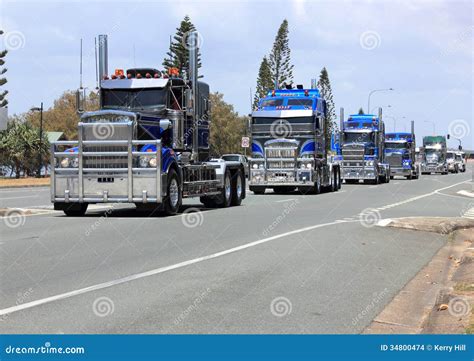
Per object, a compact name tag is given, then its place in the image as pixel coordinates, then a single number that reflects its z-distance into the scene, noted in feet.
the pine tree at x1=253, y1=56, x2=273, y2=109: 275.80
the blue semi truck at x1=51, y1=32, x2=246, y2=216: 58.03
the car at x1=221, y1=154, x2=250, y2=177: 136.89
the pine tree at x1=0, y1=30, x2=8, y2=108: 207.31
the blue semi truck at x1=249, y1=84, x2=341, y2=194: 99.81
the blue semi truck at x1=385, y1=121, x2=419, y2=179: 186.91
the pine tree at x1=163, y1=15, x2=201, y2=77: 227.81
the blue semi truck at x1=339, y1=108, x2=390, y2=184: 143.23
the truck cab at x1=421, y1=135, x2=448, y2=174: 253.03
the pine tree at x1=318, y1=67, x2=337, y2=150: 342.50
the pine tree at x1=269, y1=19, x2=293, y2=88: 268.00
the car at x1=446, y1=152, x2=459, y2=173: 289.33
